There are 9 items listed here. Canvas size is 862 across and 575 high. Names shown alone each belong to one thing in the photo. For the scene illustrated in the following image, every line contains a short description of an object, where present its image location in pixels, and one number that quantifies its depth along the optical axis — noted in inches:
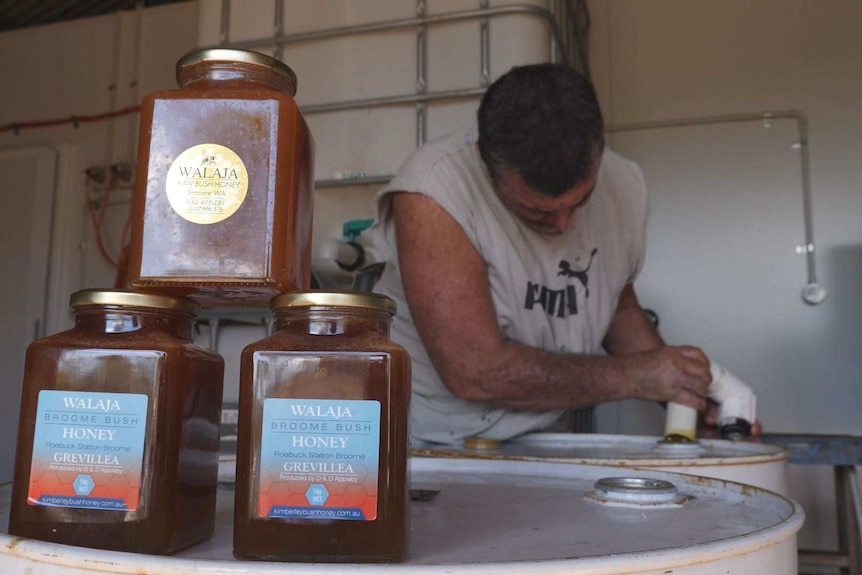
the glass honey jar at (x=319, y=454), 15.4
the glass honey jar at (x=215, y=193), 17.7
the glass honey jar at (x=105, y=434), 15.7
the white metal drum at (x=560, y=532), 14.5
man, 47.7
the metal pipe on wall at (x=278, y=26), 78.7
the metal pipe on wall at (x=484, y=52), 71.3
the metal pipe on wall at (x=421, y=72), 73.5
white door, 113.4
